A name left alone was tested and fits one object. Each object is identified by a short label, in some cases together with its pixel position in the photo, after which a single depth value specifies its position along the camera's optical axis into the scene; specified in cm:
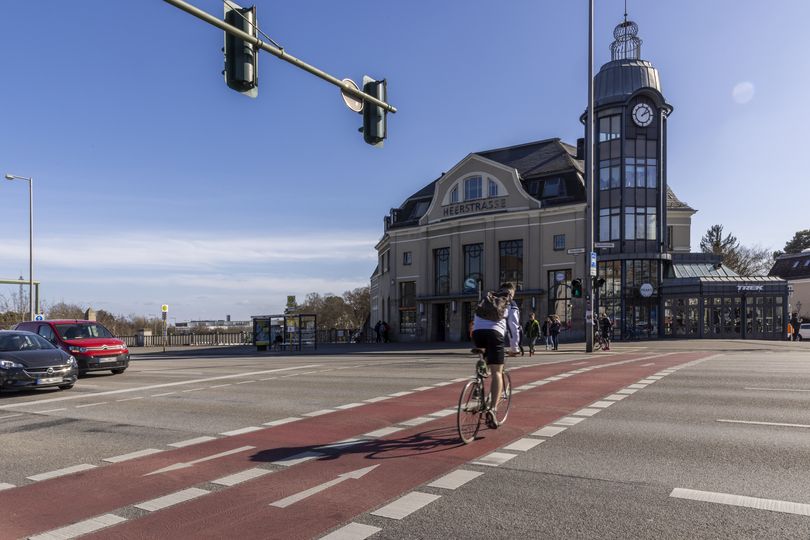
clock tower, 3819
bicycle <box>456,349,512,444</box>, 729
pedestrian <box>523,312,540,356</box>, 2595
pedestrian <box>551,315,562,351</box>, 2817
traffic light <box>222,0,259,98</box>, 834
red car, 1709
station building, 3703
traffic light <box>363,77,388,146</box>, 1102
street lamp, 3856
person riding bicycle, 758
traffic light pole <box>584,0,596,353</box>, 2541
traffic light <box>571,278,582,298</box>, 2589
